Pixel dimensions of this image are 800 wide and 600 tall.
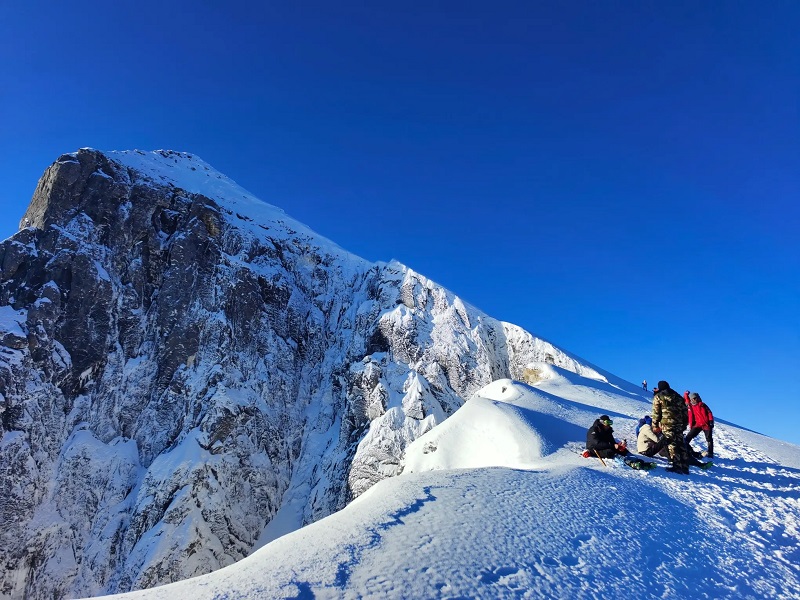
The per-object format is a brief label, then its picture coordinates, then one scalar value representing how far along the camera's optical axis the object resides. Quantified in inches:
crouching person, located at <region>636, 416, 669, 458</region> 484.4
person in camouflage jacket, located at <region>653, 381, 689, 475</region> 437.1
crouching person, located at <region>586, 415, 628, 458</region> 474.6
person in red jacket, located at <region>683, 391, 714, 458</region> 515.9
